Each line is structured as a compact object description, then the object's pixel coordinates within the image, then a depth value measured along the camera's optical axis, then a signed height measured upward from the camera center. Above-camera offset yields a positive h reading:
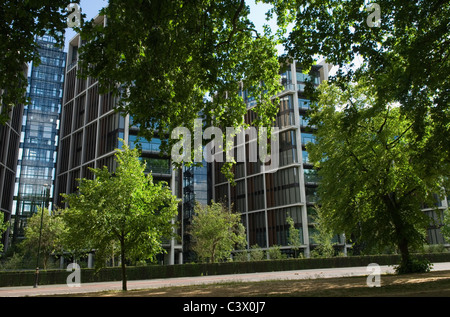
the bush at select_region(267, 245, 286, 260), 50.38 -1.61
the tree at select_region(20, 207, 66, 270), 41.31 +1.20
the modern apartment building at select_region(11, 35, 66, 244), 88.75 +27.81
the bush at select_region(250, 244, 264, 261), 49.56 -1.81
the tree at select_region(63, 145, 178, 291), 18.12 +1.39
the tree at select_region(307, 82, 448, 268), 20.22 +3.01
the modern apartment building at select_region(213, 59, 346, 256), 57.91 +9.24
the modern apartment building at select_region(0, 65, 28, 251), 53.09 +13.01
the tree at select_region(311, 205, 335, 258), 49.69 -0.29
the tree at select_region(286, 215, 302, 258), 52.78 +0.57
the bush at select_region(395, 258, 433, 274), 20.33 -1.54
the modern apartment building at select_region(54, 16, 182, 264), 52.09 +15.88
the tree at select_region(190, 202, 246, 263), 43.93 +1.18
